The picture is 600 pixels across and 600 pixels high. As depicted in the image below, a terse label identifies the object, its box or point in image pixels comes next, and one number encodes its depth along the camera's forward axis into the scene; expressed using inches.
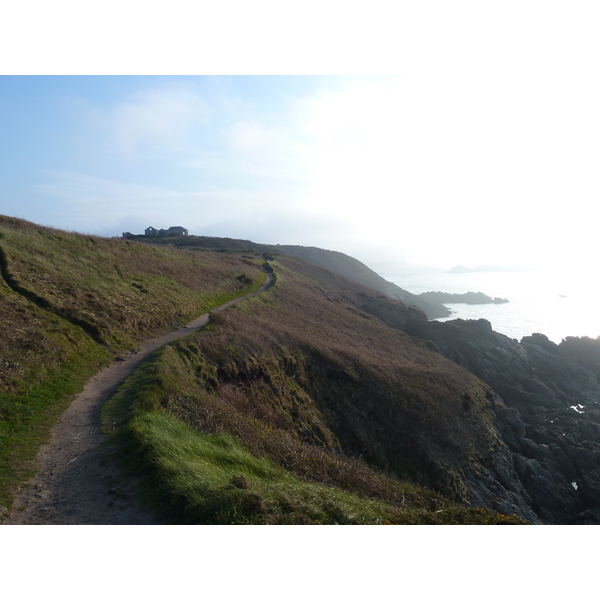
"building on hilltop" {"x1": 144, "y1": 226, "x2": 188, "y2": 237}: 4444.9
